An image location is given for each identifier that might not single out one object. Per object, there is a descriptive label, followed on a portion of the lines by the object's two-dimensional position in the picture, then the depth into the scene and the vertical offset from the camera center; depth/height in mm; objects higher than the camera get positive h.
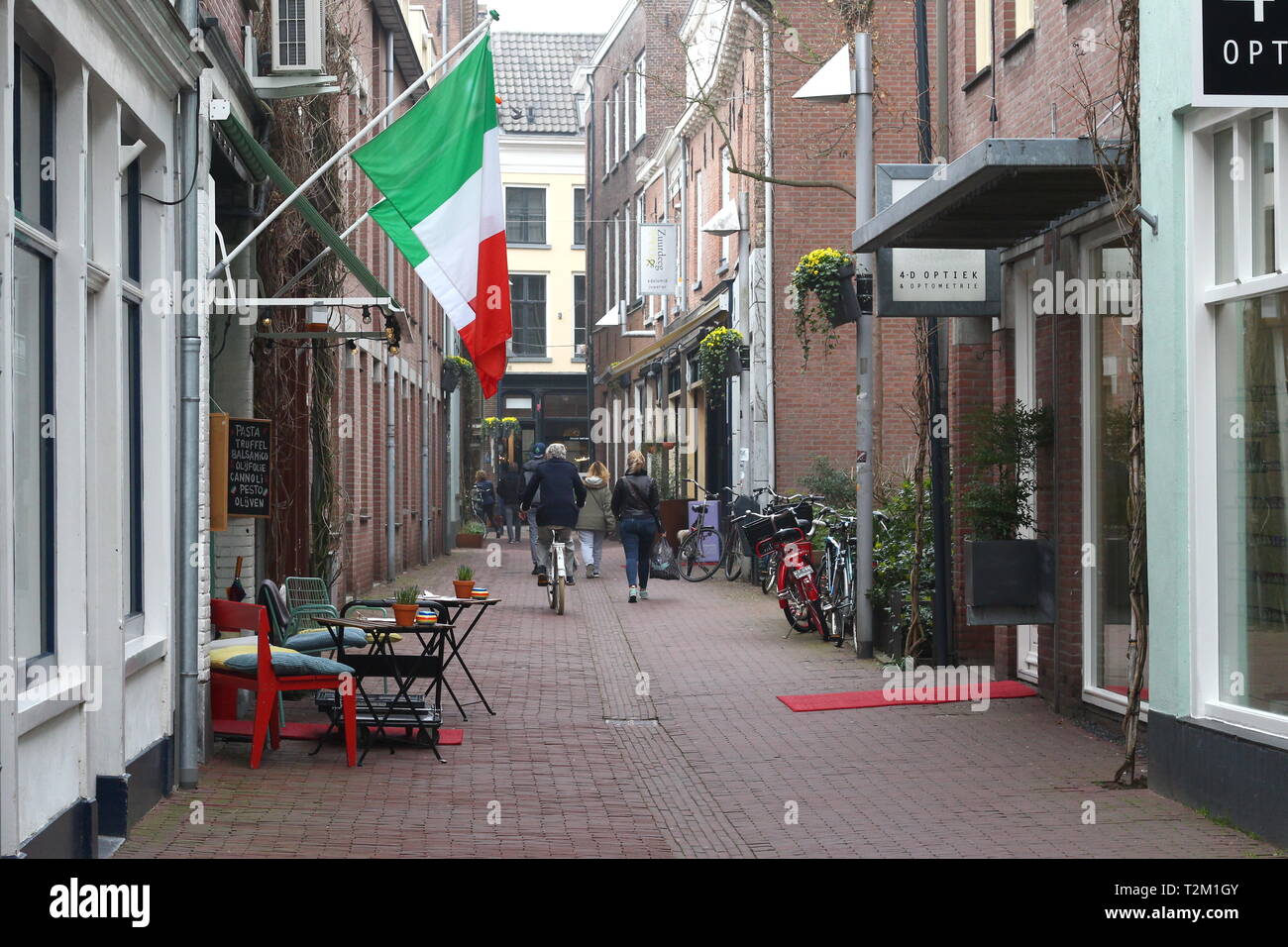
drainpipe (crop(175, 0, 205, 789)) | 8711 +335
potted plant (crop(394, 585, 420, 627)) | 9859 -779
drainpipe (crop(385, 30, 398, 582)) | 23094 +438
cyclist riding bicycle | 19953 -216
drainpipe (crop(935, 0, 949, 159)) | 13578 +3471
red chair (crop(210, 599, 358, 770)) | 9008 -1100
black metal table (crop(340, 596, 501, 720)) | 10648 -802
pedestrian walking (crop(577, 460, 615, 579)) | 21656 -485
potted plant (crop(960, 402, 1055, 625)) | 11016 -387
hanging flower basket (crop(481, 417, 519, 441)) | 49156 +1635
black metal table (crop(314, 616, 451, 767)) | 9664 -1158
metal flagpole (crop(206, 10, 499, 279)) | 9211 +1739
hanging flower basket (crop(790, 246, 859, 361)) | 14719 +1816
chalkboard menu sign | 9930 +122
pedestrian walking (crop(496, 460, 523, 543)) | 32344 -246
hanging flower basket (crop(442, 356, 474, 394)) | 32500 +2174
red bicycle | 15859 -898
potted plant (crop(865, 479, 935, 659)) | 14102 -854
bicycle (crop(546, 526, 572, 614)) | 18328 -1098
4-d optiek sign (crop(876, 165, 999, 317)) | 12227 +1416
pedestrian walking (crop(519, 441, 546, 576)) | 20141 -580
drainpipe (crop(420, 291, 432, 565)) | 28125 +301
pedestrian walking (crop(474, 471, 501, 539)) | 38938 -328
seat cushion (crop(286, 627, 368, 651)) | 10305 -987
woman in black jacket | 20109 -461
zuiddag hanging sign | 31844 +4124
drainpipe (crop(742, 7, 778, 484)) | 23188 +3235
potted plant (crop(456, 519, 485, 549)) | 34250 -1168
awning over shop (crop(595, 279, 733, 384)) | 26844 +2706
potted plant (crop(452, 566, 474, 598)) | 11203 -695
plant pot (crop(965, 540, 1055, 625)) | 10992 -725
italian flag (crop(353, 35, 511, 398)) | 9430 +1609
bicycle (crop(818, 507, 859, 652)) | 15297 -965
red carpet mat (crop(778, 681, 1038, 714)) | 11650 -1603
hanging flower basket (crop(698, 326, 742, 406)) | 24578 +1825
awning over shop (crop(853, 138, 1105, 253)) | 8906 +1650
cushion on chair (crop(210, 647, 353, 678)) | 9164 -1002
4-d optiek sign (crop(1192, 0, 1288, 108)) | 6480 +1653
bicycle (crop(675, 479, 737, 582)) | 23969 -1077
